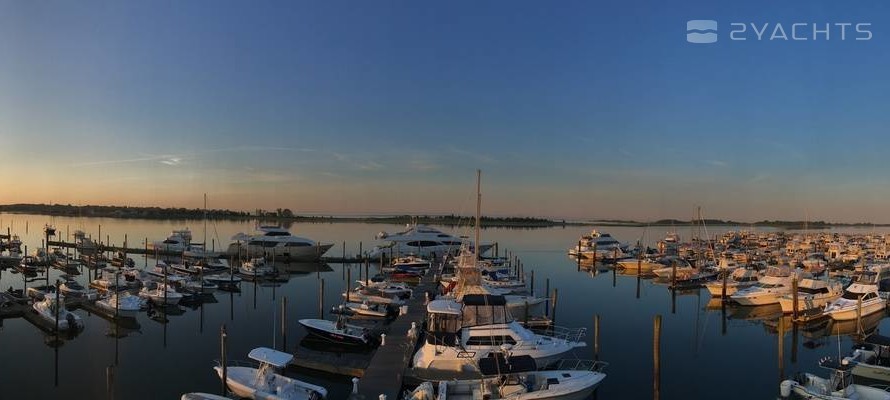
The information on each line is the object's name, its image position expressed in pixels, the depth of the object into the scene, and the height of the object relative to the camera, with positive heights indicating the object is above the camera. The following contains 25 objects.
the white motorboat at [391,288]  34.56 -5.28
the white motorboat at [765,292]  37.00 -5.49
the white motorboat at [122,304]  31.38 -5.79
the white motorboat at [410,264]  51.33 -5.40
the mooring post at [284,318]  23.75 -4.98
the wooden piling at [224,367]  17.25 -5.15
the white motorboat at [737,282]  40.66 -5.61
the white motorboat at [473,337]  19.08 -4.76
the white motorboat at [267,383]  16.78 -5.66
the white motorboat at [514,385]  16.22 -5.46
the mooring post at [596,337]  21.03 -5.01
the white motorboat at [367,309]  30.73 -5.84
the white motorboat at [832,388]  16.50 -5.57
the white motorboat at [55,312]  27.36 -5.69
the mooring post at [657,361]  16.92 -4.81
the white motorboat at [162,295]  34.12 -5.69
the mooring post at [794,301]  30.55 -5.08
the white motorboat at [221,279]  43.00 -5.78
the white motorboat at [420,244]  65.62 -4.35
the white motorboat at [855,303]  31.06 -5.34
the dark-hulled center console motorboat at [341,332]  24.38 -5.71
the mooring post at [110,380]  15.44 -5.05
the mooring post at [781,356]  19.23 -5.21
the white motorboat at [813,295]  33.56 -5.36
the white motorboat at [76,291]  34.12 -5.53
